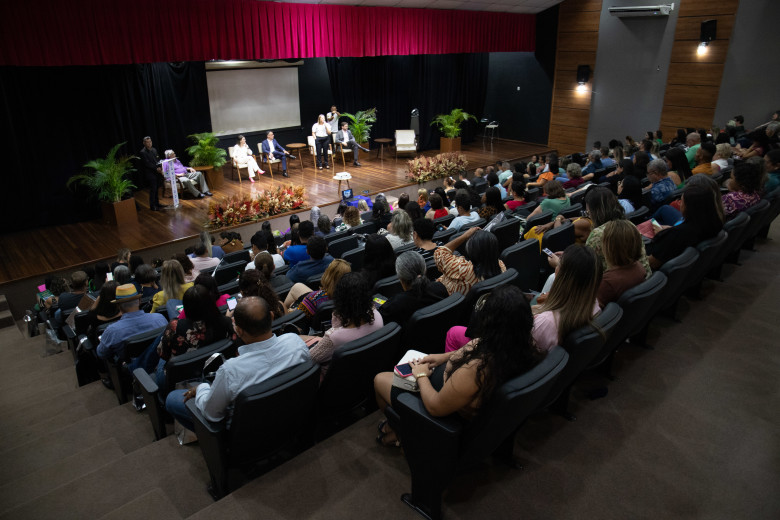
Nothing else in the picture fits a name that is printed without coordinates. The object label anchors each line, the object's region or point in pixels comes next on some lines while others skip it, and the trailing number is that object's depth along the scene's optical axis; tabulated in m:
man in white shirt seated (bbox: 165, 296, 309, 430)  2.27
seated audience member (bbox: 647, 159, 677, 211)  5.59
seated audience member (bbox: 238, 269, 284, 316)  3.32
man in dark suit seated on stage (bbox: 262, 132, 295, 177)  11.02
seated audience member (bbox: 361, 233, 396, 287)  3.81
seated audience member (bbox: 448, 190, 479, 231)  5.29
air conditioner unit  11.27
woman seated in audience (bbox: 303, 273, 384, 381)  2.65
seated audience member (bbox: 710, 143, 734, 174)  6.55
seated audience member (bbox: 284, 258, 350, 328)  3.32
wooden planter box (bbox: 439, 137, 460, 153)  13.67
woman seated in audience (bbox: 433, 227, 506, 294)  3.42
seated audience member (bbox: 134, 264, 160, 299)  4.35
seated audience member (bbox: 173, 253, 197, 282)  4.45
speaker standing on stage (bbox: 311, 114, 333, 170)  11.45
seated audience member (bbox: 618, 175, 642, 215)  5.26
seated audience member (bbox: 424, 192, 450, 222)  5.89
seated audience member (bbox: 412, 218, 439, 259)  4.08
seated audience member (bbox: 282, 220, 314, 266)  4.88
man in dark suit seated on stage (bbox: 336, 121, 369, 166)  11.87
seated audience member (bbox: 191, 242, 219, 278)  5.27
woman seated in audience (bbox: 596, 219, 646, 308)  2.99
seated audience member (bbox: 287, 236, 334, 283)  4.25
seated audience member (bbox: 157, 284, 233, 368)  2.89
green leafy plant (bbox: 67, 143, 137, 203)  8.22
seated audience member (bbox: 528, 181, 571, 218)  5.34
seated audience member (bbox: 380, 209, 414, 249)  4.84
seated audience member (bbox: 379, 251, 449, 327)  3.08
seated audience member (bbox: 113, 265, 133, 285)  4.50
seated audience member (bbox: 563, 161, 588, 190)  7.03
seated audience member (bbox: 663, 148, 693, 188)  6.20
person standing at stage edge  8.88
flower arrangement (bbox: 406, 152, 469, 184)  10.74
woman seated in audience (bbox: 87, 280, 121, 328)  3.94
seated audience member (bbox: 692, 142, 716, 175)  5.93
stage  7.14
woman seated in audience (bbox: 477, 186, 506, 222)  5.55
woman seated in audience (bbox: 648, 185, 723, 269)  3.62
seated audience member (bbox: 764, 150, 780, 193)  5.45
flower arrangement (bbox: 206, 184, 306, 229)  8.16
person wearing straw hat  3.55
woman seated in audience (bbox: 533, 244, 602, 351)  2.33
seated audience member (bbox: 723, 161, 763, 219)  4.64
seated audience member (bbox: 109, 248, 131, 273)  5.55
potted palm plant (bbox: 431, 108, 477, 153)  13.52
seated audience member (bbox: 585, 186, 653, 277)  3.91
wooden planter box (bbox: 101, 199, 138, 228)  8.41
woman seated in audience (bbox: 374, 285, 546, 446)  1.92
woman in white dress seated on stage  10.66
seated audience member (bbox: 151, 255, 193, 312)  3.90
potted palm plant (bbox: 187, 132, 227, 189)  10.16
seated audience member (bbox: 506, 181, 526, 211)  6.02
